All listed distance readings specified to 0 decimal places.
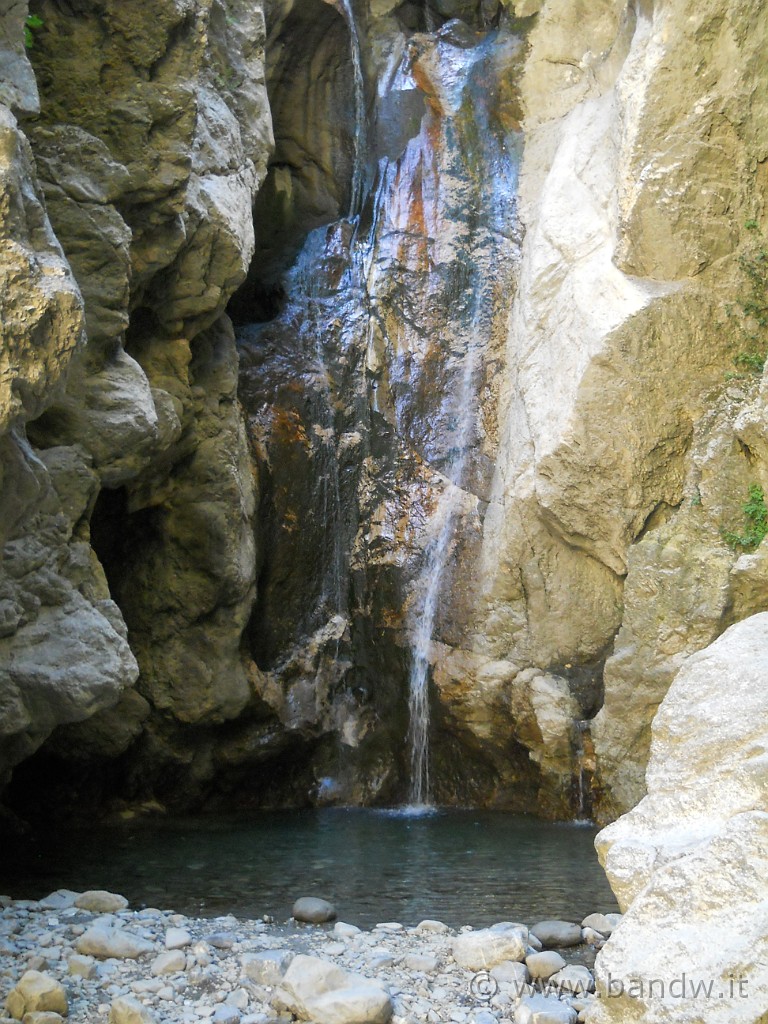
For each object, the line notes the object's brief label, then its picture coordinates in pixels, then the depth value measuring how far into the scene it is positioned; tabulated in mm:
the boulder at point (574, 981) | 4953
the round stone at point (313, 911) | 6281
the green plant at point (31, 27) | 7028
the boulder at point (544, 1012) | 4422
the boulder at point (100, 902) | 6320
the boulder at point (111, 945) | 5293
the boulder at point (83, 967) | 4961
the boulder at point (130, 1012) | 4375
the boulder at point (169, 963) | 5078
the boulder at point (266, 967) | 4953
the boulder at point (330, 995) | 4434
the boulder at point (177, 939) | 5492
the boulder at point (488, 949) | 5305
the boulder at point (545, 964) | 5172
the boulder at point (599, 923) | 5984
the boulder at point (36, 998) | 4434
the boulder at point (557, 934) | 5809
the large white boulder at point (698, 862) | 3379
